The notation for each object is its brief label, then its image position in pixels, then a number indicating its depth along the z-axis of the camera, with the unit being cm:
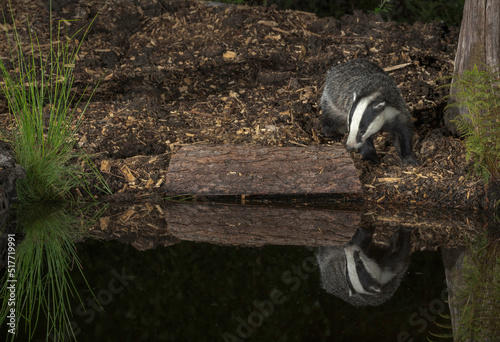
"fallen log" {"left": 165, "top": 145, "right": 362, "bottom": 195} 928
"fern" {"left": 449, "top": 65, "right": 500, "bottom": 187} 898
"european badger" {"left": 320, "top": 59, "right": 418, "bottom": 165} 953
